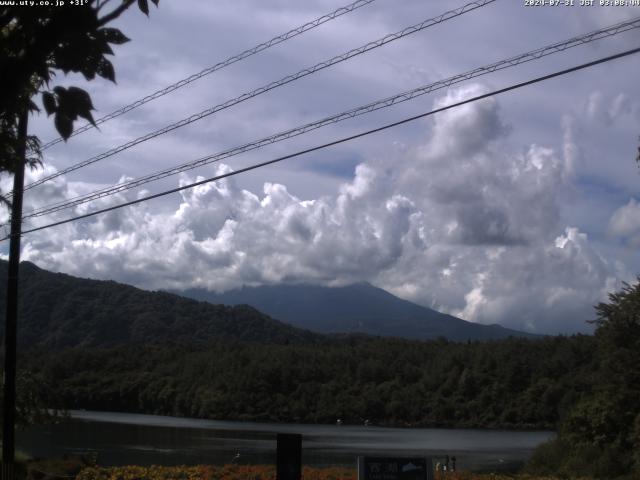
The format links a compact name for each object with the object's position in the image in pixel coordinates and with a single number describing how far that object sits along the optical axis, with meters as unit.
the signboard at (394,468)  11.29
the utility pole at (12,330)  18.05
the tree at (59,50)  4.29
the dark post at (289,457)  10.85
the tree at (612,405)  27.89
